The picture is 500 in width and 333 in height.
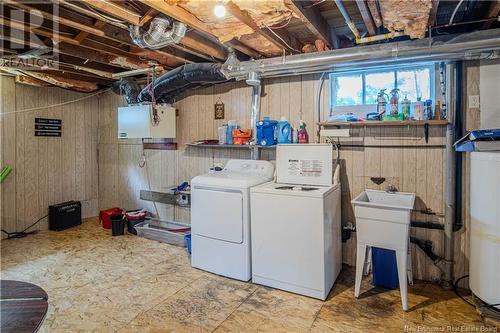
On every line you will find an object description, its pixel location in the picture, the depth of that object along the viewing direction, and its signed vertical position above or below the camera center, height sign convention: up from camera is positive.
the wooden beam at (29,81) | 4.27 +1.21
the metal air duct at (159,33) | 2.48 +1.10
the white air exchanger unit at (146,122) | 4.00 +0.56
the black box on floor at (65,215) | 4.71 -0.82
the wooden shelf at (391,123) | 2.68 +0.35
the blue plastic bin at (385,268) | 2.82 -1.02
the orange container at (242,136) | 3.66 +0.31
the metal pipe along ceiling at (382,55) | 2.36 +0.93
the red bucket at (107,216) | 4.75 -0.84
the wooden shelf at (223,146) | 3.63 +0.20
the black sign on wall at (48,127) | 4.70 +0.59
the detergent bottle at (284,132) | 3.38 +0.33
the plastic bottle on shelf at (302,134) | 3.38 +0.30
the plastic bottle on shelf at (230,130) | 3.79 +0.39
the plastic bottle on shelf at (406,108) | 2.86 +0.50
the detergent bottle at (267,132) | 3.43 +0.33
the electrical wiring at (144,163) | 4.92 -0.02
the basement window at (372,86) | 2.97 +0.78
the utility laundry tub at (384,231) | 2.41 -0.59
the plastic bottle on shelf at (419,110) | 2.79 +0.46
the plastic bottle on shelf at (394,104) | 2.88 +0.54
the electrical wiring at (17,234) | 4.36 -1.03
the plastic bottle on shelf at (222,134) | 3.85 +0.35
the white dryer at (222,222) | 2.95 -0.62
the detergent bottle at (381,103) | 2.94 +0.56
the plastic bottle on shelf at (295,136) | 3.41 +0.28
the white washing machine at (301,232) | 2.61 -0.64
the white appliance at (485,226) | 2.23 -0.52
